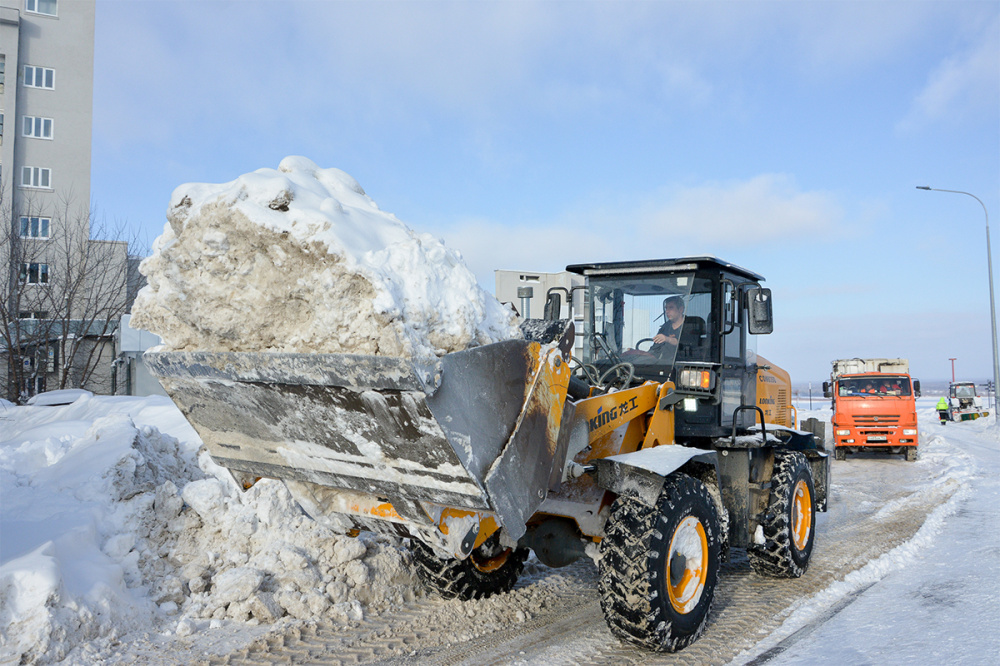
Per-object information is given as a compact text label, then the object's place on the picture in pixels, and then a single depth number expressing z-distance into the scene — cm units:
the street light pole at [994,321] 2212
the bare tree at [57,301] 1409
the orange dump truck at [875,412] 1642
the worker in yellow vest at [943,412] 2856
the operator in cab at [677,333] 545
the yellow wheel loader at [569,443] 307
